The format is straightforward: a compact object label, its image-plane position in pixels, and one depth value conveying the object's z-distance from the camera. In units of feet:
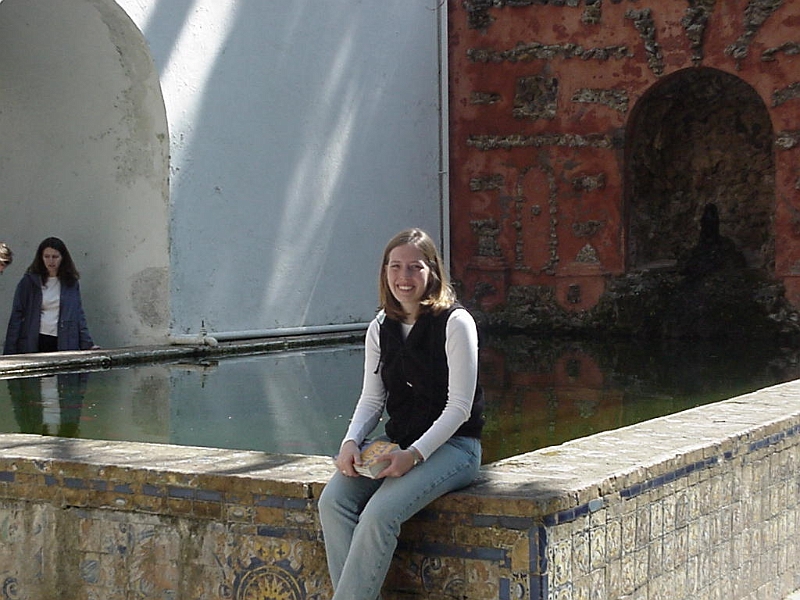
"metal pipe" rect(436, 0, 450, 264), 37.63
